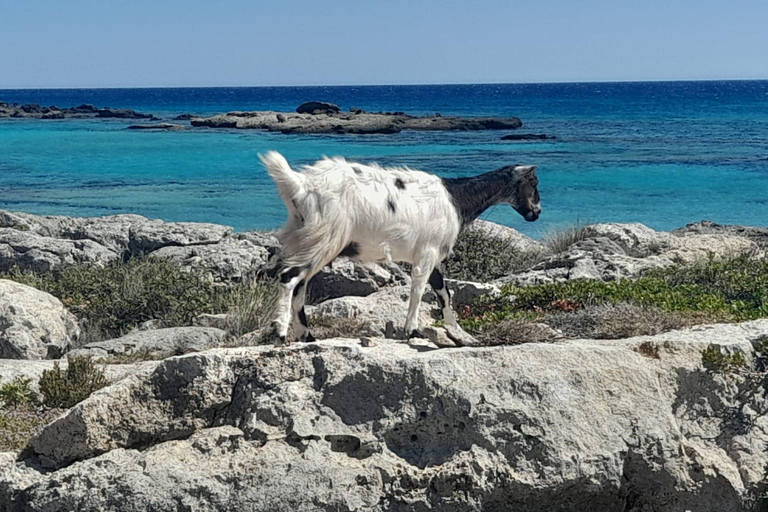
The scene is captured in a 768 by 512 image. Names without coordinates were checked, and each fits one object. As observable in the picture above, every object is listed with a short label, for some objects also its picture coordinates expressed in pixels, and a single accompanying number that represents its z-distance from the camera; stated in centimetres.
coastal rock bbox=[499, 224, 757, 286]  1332
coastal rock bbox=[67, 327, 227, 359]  1052
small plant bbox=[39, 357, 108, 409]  873
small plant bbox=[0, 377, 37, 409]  875
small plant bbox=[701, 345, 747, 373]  704
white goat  769
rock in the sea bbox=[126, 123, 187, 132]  7206
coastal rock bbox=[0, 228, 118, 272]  1562
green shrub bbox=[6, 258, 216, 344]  1274
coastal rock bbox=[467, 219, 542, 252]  1658
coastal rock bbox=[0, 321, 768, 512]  639
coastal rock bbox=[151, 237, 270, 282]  1529
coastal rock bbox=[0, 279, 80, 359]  1098
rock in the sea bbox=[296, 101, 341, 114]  8038
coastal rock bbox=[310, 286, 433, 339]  1082
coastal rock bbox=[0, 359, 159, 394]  921
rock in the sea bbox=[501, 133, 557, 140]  5825
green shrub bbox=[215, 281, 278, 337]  1161
